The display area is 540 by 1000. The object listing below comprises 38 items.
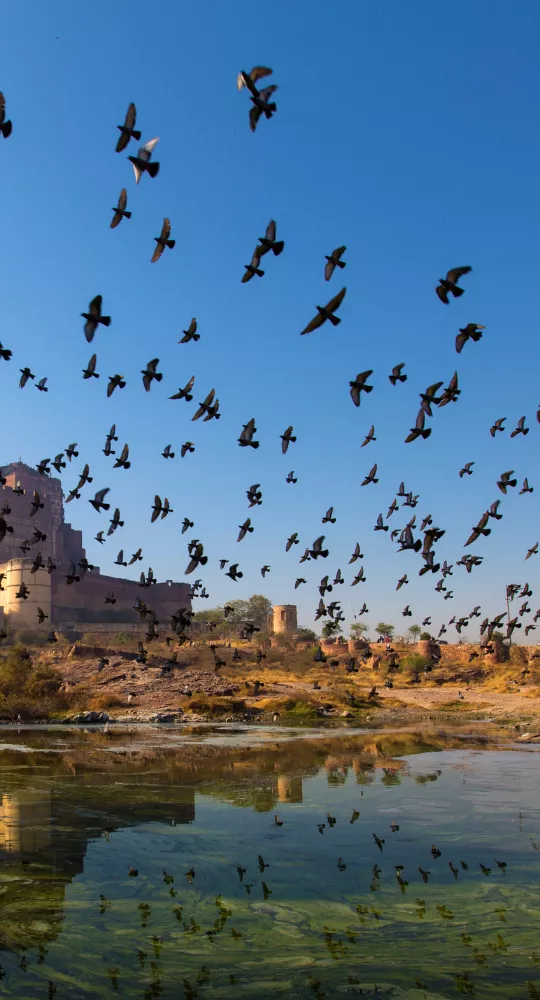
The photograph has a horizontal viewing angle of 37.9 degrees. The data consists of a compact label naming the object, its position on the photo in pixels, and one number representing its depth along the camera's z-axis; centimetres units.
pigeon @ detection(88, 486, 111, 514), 1661
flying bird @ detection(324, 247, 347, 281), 1093
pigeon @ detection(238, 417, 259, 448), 1559
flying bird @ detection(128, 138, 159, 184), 1012
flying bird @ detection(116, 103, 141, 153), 998
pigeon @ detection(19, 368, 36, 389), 1588
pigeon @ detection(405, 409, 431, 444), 1453
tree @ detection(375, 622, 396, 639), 9749
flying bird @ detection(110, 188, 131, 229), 1126
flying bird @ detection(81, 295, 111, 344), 1171
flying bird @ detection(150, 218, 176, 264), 1136
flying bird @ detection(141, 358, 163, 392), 1420
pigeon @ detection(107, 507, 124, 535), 1723
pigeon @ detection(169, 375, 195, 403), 1503
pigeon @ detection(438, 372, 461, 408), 1407
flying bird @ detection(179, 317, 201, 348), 1373
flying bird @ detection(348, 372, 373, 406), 1320
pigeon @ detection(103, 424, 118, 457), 1634
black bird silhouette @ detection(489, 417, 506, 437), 1674
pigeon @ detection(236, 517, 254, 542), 1789
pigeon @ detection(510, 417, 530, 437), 1641
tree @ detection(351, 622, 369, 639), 10462
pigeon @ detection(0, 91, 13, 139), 912
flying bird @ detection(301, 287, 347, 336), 1092
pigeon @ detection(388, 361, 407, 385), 1406
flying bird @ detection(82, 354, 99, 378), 1428
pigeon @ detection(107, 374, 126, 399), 1452
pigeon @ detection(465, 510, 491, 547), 1616
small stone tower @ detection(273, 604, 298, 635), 9250
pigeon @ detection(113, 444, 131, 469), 1630
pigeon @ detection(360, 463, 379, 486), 1717
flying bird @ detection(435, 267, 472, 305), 1138
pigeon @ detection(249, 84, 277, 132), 905
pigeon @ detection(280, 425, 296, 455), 1587
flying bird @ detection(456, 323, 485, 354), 1266
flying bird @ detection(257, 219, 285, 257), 1066
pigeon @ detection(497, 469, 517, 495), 1600
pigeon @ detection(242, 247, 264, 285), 1086
